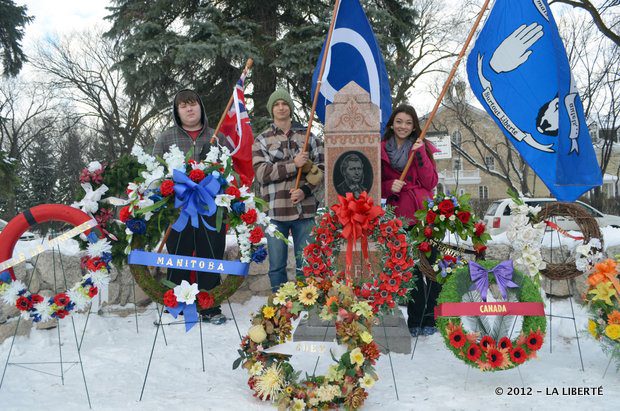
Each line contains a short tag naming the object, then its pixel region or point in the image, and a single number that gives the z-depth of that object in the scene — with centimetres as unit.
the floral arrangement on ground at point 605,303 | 321
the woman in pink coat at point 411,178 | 438
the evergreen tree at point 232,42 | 955
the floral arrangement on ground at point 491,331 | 312
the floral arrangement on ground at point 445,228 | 384
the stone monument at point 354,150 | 447
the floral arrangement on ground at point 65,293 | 320
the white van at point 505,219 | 1151
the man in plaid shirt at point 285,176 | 466
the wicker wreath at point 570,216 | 383
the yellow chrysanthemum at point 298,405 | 281
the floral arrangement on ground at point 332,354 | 286
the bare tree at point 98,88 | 2025
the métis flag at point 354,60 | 552
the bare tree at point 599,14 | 1139
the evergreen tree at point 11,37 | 1230
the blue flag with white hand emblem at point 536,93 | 418
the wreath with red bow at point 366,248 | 351
